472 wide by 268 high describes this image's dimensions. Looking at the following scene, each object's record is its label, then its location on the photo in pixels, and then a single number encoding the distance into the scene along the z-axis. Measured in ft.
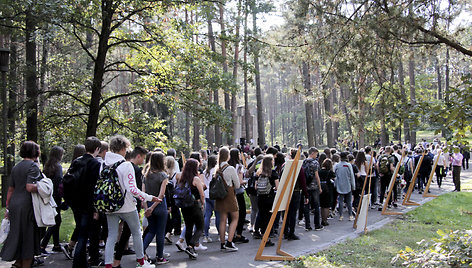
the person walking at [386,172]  44.27
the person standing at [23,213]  18.94
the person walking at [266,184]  27.61
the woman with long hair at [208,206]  29.84
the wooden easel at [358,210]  34.35
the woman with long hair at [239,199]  29.09
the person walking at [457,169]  58.65
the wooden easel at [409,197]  46.44
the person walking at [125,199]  19.08
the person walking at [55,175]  23.12
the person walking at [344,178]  37.29
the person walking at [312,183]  33.14
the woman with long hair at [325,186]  35.17
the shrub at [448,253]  14.79
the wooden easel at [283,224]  23.45
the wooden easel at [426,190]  50.83
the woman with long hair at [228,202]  26.32
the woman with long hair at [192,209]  24.41
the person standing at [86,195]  19.81
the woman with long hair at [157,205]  22.71
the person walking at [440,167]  63.57
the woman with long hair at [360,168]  41.34
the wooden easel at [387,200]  38.52
